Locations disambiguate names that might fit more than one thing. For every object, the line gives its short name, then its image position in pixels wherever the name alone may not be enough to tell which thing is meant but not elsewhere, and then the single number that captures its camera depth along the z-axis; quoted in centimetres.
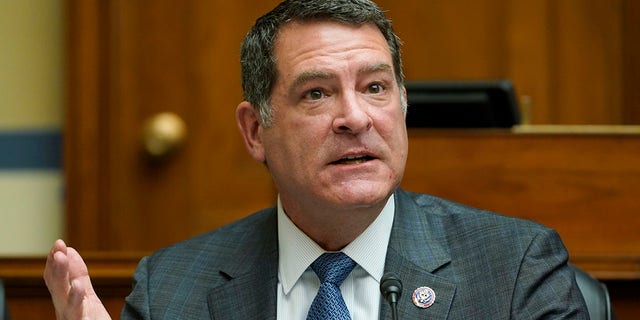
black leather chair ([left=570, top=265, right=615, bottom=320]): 460
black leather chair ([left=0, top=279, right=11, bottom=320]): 509
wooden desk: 591
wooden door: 900
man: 451
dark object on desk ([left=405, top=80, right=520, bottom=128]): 661
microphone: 412
